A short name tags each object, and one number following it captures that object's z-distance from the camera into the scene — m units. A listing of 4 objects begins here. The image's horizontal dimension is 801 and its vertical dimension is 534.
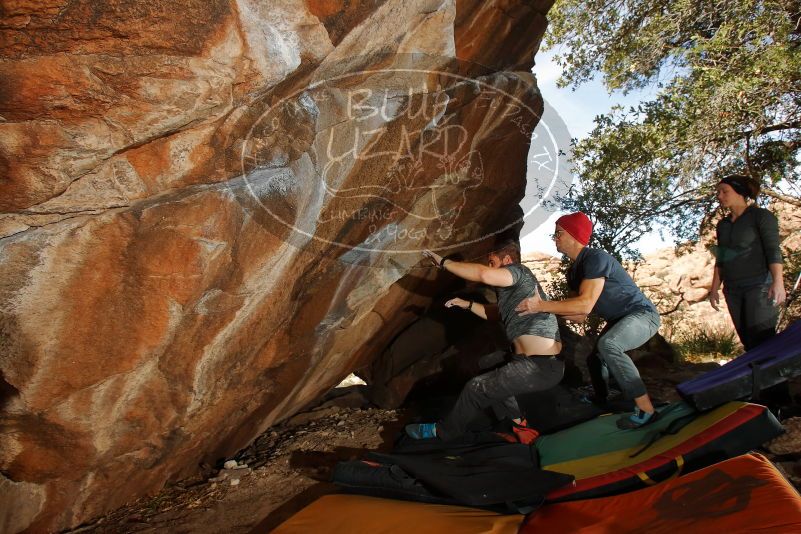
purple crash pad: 3.34
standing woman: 4.02
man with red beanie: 3.86
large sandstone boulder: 2.58
